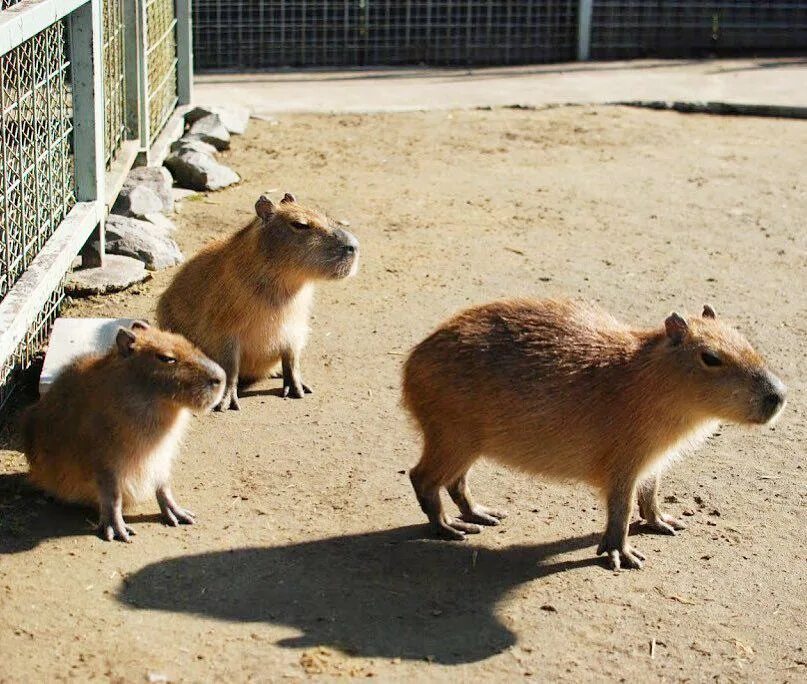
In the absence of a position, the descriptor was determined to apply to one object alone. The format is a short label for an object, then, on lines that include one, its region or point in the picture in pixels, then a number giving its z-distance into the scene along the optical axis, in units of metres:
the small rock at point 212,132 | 9.12
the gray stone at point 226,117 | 9.65
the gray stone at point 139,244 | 6.67
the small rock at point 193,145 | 8.72
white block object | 4.86
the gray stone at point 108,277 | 6.15
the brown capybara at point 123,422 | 4.02
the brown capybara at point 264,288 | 5.38
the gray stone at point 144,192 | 7.23
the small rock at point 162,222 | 7.25
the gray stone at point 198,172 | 8.22
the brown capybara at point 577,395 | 3.91
